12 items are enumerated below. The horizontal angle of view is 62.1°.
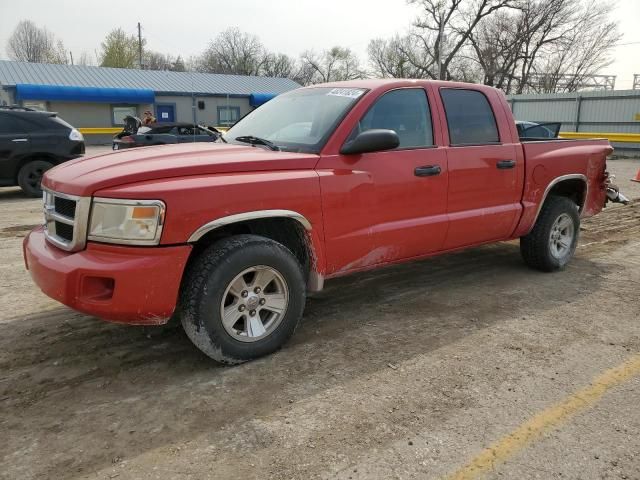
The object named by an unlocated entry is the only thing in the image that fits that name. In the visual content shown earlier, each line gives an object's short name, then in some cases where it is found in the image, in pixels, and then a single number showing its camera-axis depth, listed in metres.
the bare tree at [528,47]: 41.06
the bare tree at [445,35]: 40.62
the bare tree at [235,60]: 62.79
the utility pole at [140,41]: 52.83
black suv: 9.76
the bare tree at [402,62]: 45.36
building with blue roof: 29.28
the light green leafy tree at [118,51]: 56.38
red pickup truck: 2.97
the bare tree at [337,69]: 62.88
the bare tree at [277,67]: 63.38
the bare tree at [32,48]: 69.62
